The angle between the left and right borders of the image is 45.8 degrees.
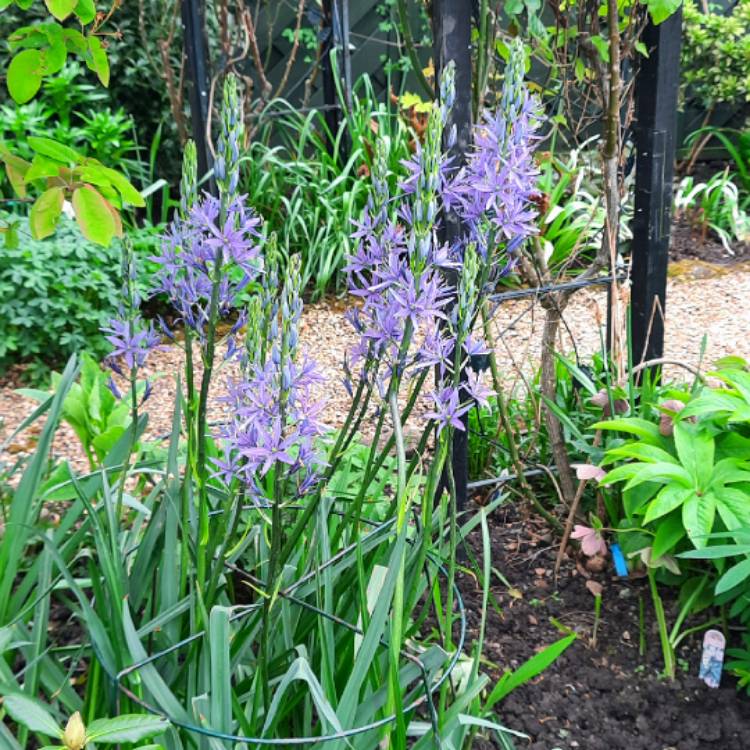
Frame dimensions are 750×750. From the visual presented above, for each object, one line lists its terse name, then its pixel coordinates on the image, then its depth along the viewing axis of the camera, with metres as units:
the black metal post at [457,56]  1.95
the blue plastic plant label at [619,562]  2.09
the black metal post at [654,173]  2.32
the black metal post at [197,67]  4.29
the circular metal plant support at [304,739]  1.15
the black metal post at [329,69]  5.30
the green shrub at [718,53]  5.92
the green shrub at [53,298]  3.62
